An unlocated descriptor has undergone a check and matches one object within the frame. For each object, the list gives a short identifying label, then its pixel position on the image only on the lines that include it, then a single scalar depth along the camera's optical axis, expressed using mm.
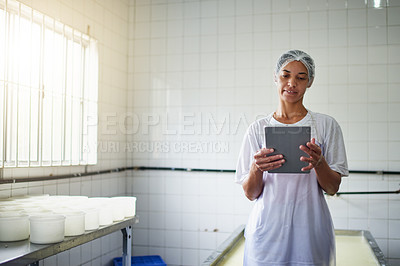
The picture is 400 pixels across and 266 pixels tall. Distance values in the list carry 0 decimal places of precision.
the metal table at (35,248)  1704
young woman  1567
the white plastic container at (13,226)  1891
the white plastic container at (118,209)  2555
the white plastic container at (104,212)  2404
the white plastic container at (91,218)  2258
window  2705
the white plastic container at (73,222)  2102
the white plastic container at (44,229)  1896
